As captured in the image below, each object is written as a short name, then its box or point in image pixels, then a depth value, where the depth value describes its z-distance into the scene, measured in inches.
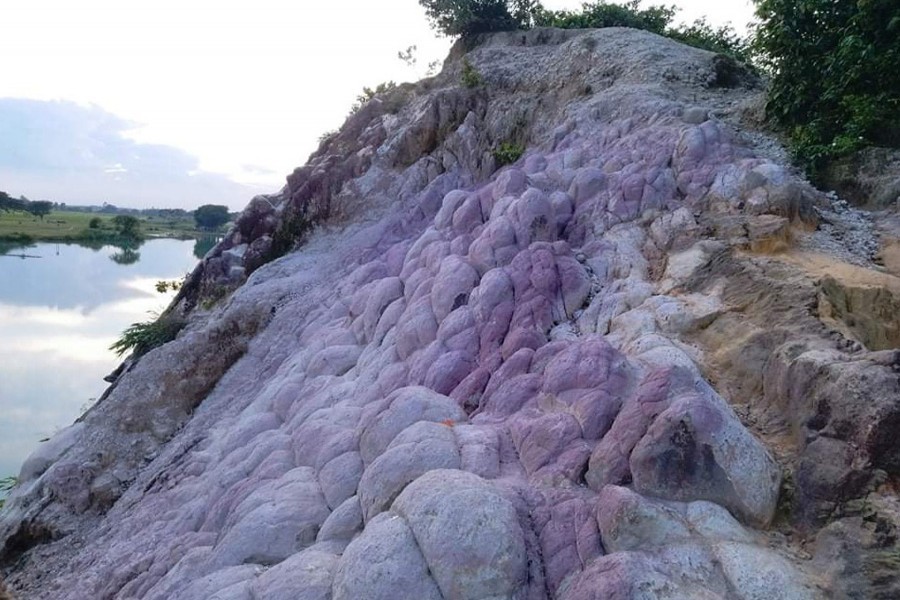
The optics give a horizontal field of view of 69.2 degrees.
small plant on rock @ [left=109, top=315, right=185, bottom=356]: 599.5
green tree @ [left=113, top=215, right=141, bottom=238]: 3179.1
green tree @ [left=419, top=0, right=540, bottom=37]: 721.6
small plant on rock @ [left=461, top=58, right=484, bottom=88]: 602.9
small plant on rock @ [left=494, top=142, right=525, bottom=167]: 502.9
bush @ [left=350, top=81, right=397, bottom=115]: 755.9
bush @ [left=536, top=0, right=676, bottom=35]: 714.2
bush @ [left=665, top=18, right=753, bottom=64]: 703.7
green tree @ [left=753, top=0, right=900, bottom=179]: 335.9
